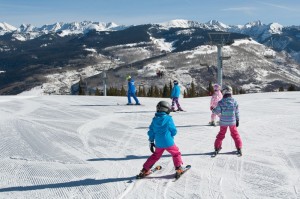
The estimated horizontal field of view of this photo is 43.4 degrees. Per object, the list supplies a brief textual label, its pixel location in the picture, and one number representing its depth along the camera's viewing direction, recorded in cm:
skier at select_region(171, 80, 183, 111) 1891
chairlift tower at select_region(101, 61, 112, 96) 4631
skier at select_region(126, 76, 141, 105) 2170
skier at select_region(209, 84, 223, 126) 1467
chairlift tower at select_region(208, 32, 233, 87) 3569
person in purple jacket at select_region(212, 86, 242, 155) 952
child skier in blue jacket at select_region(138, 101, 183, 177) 746
